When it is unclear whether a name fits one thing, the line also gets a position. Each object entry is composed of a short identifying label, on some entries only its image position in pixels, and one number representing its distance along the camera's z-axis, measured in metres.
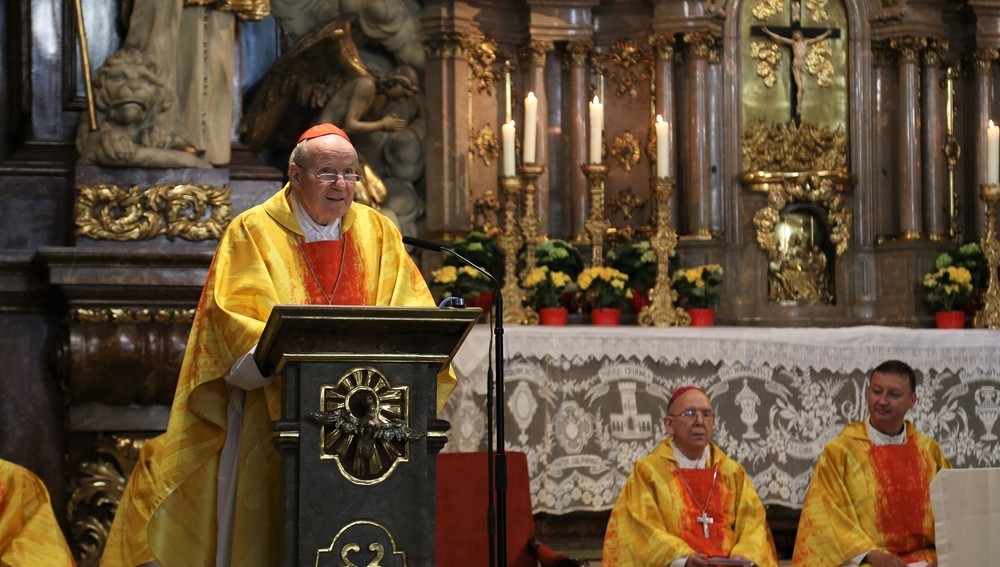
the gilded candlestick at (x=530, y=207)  17.42
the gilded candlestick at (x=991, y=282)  18.78
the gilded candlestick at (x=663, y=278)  18.18
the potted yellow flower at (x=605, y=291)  18.14
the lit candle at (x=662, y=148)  18.16
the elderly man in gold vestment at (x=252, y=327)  8.74
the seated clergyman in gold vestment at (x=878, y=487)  12.35
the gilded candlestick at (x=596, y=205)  18.01
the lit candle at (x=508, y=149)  17.58
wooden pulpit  7.70
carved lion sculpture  13.16
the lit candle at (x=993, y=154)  18.44
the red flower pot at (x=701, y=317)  18.81
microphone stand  9.01
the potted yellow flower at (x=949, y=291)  19.37
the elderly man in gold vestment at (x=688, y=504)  12.02
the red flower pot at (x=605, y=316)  18.37
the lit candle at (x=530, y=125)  17.20
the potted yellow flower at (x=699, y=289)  18.83
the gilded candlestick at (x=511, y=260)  17.53
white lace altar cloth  15.44
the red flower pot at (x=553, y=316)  17.95
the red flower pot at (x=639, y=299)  18.94
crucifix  21.42
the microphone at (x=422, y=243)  8.93
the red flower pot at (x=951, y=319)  19.34
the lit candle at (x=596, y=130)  17.81
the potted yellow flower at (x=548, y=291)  17.95
